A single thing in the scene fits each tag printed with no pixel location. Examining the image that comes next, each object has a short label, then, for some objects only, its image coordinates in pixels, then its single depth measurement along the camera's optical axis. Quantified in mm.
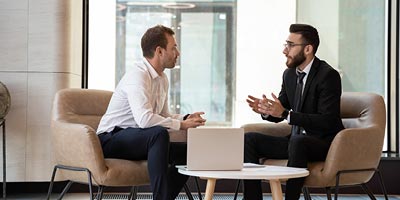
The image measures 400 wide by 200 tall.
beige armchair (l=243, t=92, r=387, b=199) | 5395
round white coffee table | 4343
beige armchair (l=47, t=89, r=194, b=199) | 5237
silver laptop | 4614
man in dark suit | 5398
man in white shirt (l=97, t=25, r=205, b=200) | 5156
